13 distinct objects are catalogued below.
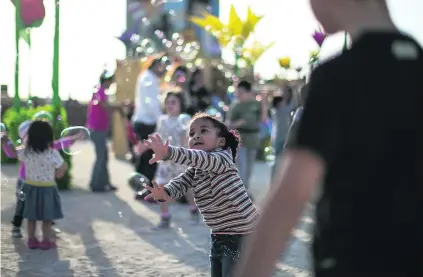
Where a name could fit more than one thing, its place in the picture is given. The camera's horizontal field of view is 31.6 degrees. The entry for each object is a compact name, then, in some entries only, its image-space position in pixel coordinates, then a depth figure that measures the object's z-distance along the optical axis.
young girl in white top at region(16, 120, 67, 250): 6.74
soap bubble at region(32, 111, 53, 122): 6.94
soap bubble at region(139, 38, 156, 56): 12.38
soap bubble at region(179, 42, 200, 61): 14.12
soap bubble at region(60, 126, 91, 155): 6.69
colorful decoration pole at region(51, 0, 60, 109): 9.91
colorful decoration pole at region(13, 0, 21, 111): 8.34
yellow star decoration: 14.22
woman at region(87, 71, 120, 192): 10.44
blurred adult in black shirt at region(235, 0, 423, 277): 1.65
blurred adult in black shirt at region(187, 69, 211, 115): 10.78
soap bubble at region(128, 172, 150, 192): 6.51
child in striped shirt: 4.02
